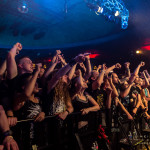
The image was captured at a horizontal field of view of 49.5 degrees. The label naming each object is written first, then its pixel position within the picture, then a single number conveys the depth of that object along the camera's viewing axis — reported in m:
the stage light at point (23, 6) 5.33
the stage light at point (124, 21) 4.78
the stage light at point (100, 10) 4.54
